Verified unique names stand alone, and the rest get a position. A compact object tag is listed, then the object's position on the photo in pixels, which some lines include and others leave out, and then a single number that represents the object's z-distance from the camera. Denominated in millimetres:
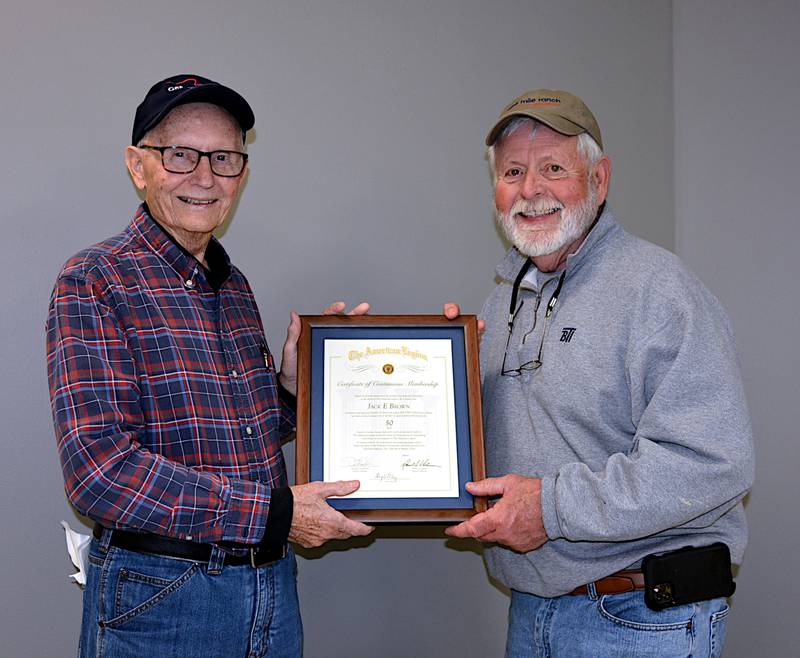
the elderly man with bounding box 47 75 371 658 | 1808
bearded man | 1854
